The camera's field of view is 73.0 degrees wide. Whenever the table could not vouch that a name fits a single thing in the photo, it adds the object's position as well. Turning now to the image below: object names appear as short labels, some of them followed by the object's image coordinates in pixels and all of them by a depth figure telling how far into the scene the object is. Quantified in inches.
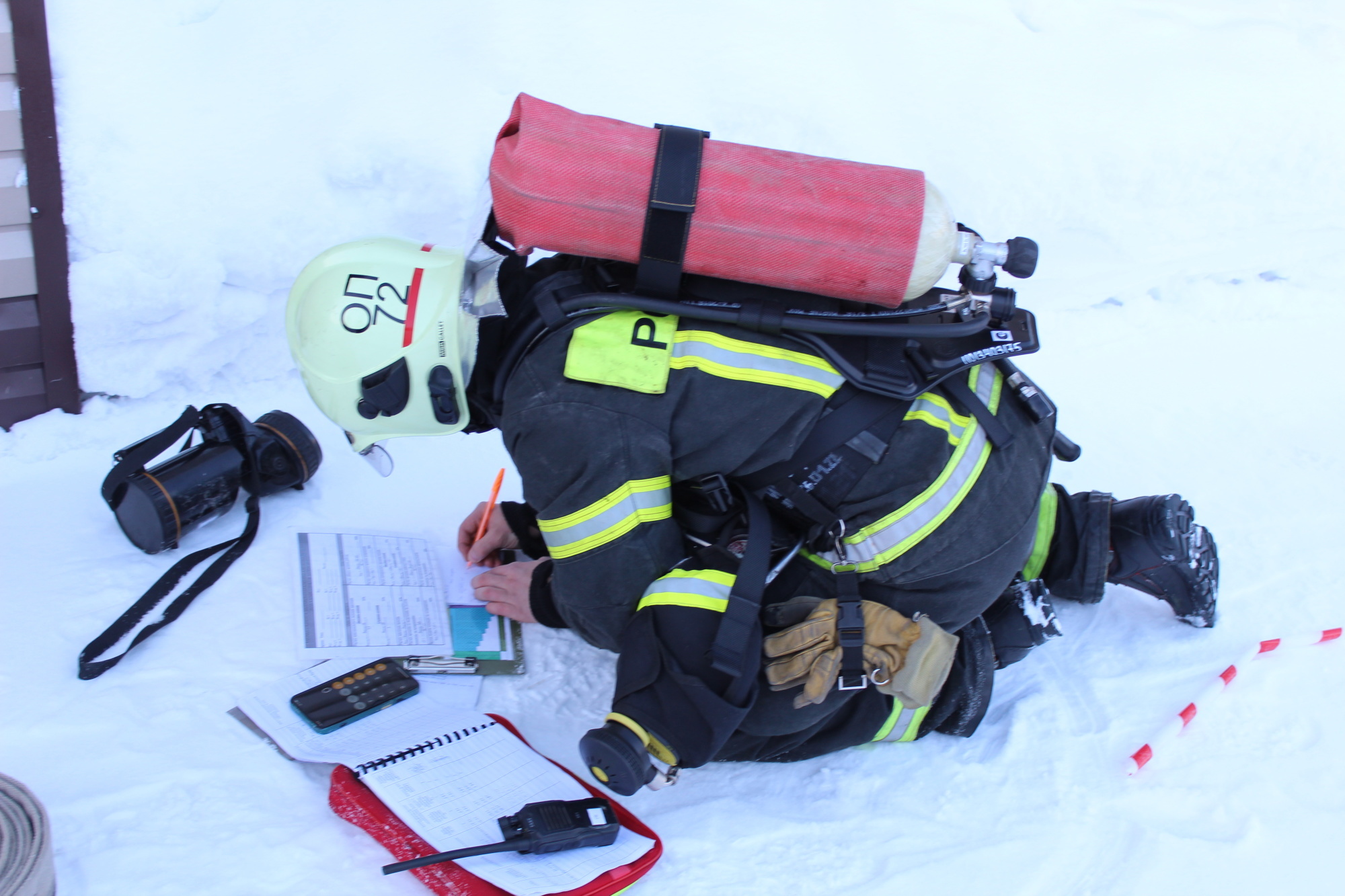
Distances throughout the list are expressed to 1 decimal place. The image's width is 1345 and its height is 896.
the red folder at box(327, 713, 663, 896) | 64.9
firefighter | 70.8
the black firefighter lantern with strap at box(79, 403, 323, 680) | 94.6
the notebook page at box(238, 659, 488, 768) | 75.5
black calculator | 78.8
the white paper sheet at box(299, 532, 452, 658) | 88.1
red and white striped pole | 82.9
